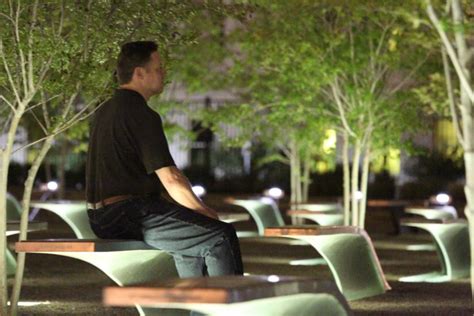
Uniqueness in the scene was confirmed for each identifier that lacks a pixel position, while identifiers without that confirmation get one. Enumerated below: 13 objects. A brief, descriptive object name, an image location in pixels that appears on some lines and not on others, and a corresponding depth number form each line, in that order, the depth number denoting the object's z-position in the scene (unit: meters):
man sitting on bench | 8.62
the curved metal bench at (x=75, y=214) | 20.11
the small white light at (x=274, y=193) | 33.83
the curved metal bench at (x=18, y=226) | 13.70
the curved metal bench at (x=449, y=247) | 18.28
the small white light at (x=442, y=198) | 28.56
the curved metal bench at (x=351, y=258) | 14.52
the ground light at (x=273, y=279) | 6.89
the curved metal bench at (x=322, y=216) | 22.83
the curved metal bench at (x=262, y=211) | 28.02
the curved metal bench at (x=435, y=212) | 22.73
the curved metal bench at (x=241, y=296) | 6.46
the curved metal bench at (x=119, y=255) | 9.20
